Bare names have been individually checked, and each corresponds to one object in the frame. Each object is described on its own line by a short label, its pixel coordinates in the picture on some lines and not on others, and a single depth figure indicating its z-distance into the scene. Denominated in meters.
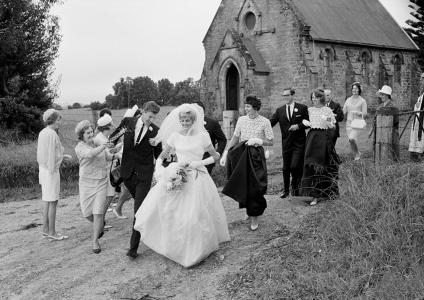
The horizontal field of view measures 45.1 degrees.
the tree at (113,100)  66.94
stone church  31.19
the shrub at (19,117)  21.78
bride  6.83
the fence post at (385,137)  9.07
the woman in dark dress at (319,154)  9.29
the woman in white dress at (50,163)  8.65
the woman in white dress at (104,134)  8.86
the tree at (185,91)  71.43
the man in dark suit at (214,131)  9.02
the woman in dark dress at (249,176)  8.10
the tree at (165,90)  76.81
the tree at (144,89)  72.19
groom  7.47
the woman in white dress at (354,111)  12.91
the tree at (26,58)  21.77
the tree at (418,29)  37.91
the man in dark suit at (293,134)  9.95
